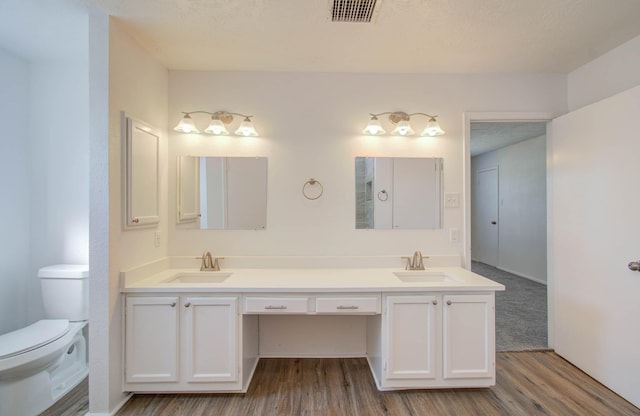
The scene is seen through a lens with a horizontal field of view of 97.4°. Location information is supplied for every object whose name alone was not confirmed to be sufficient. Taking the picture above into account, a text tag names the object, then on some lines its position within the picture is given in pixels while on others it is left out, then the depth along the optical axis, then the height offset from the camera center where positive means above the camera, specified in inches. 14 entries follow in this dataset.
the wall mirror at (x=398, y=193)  94.4 +5.4
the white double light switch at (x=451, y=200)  95.2 +3.1
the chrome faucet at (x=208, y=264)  90.2 -17.5
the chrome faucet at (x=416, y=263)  91.5 -17.5
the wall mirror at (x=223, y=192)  93.2 +5.8
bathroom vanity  71.4 -30.1
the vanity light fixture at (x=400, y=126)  91.1 +27.0
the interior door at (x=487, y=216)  227.9 -6.0
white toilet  64.2 -34.0
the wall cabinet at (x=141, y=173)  71.5 +10.2
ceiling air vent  61.6 +45.3
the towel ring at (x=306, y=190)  94.3 +6.8
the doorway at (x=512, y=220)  132.6 -8.7
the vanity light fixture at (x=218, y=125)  88.7 +26.9
